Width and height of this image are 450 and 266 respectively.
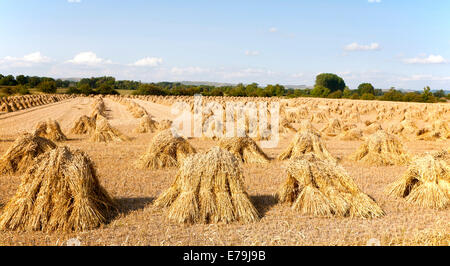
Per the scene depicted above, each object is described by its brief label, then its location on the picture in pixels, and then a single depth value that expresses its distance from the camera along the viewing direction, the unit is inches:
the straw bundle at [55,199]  267.9
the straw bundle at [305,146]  537.3
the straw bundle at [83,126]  837.8
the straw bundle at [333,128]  963.3
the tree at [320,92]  3759.4
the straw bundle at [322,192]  312.3
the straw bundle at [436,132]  844.0
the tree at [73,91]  3811.5
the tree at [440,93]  3164.4
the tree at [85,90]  3774.1
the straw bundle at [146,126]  909.8
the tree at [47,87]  3722.9
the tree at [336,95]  3420.0
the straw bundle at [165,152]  485.1
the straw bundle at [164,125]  861.7
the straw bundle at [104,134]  715.4
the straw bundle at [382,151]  527.8
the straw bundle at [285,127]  944.6
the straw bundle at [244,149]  526.9
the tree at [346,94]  3676.4
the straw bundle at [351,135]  827.0
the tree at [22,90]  3130.7
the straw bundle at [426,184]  347.6
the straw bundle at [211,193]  292.2
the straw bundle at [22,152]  433.7
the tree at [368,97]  2805.1
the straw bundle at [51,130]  713.6
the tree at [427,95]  2397.1
